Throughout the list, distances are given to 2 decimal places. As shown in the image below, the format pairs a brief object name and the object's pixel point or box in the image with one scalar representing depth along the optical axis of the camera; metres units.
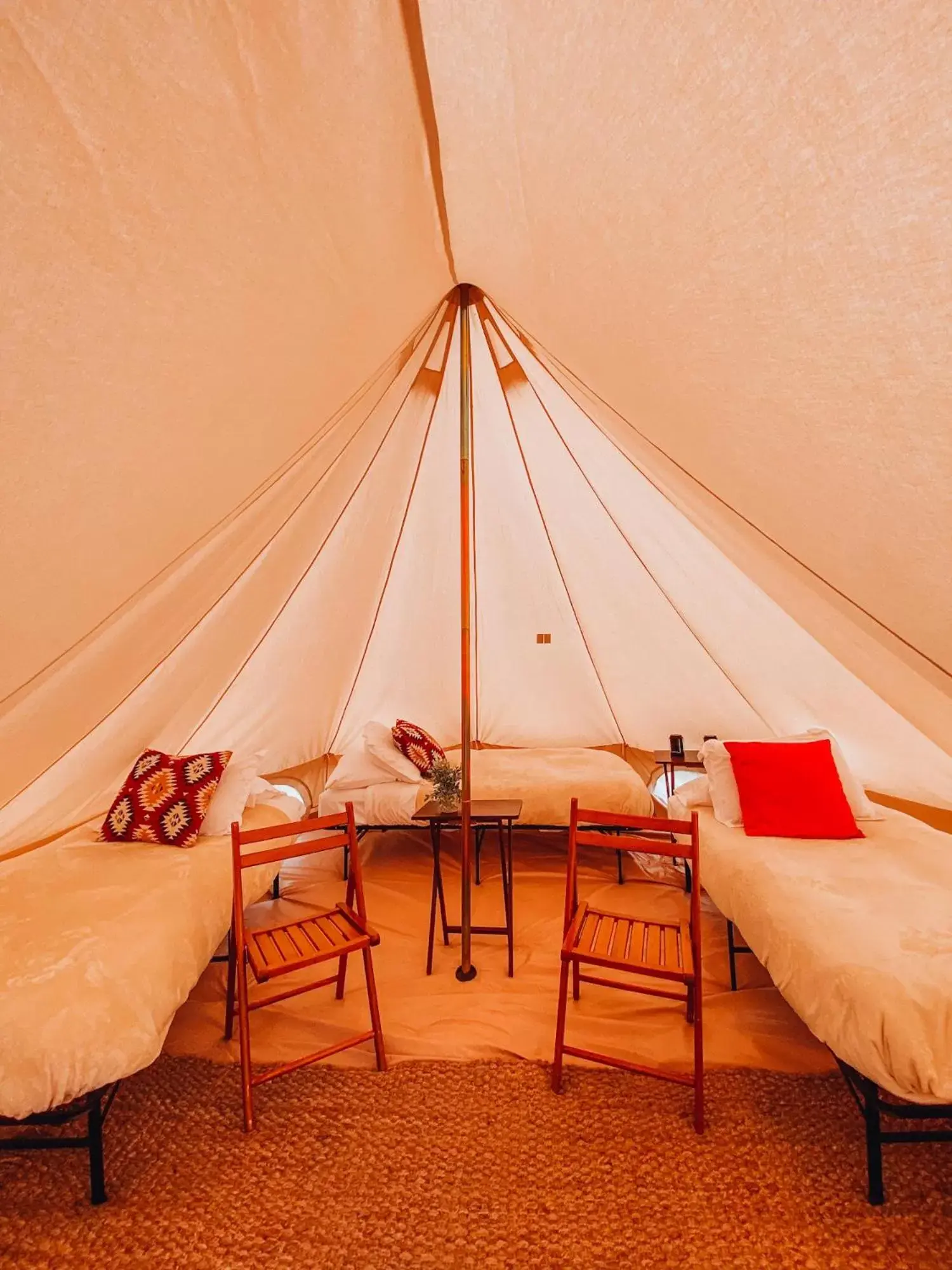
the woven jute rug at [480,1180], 1.45
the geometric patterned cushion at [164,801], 2.75
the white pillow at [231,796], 2.90
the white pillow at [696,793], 3.14
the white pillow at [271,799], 3.31
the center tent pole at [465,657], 2.48
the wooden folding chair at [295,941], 1.91
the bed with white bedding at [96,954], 1.46
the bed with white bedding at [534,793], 3.57
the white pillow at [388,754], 3.73
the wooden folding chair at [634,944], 1.85
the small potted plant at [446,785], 2.98
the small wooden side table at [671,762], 3.88
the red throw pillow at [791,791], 2.69
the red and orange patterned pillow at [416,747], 3.81
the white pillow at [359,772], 3.76
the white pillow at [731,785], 2.88
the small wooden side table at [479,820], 2.69
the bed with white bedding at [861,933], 1.48
